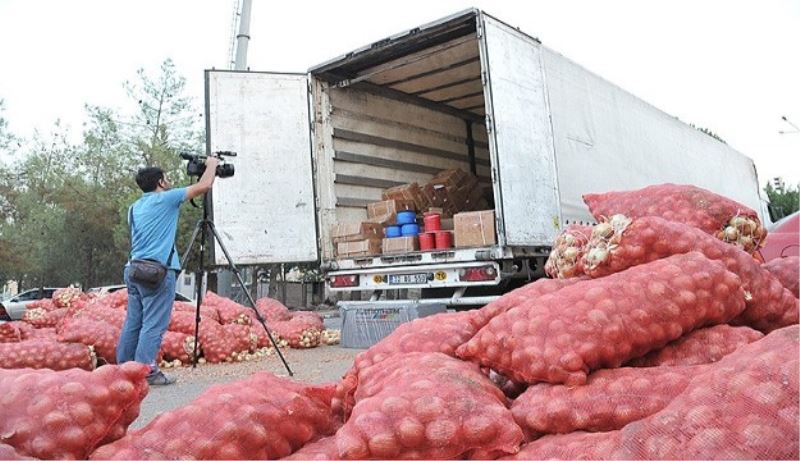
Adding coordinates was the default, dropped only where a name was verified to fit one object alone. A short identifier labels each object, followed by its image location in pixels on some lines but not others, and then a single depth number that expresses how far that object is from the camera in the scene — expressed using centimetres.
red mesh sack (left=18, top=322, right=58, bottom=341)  559
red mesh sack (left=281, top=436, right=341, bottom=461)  161
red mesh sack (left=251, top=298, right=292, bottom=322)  775
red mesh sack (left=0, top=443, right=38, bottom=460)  142
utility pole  1192
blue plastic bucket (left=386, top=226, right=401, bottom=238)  761
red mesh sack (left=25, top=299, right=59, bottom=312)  759
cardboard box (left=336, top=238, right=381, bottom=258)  730
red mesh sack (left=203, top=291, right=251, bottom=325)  695
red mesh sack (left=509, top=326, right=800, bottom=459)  110
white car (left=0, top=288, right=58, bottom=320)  1628
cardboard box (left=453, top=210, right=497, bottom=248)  636
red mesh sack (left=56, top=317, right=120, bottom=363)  509
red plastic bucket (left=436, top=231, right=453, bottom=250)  698
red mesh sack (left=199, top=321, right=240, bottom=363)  594
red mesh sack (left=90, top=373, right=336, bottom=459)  161
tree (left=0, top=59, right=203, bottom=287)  2539
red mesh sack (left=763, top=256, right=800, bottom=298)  241
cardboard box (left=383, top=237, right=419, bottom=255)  719
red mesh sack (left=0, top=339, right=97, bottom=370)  441
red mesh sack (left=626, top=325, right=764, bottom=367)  183
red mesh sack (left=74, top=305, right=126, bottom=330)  564
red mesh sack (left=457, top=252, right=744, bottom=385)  174
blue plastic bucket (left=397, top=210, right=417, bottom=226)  762
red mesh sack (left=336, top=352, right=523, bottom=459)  142
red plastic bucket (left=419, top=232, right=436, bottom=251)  712
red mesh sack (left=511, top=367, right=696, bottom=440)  155
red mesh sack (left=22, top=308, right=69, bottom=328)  676
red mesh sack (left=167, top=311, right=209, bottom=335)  618
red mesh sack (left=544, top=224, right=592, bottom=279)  260
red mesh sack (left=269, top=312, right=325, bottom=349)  702
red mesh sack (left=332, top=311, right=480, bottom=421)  205
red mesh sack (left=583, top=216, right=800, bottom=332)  215
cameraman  471
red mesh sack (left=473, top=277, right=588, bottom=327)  228
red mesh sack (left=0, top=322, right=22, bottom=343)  517
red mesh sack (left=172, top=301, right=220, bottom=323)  664
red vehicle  491
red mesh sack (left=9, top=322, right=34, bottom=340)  561
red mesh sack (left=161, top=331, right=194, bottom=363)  577
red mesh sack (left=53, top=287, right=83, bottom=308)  761
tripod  512
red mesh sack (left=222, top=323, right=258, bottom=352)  612
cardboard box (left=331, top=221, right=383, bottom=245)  740
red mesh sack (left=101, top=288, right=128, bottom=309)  651
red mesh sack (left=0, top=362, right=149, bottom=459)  160
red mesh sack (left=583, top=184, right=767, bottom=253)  292
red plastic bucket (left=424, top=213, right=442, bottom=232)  721
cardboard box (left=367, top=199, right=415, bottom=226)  785
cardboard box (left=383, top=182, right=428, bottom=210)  823
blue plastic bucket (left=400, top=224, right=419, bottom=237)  747
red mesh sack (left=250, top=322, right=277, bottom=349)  663
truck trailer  633
